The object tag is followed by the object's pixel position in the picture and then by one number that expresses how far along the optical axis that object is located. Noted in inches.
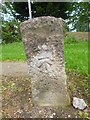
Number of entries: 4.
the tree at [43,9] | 153.1
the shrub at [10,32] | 146.7
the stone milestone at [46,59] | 44.4
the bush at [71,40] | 138.4
